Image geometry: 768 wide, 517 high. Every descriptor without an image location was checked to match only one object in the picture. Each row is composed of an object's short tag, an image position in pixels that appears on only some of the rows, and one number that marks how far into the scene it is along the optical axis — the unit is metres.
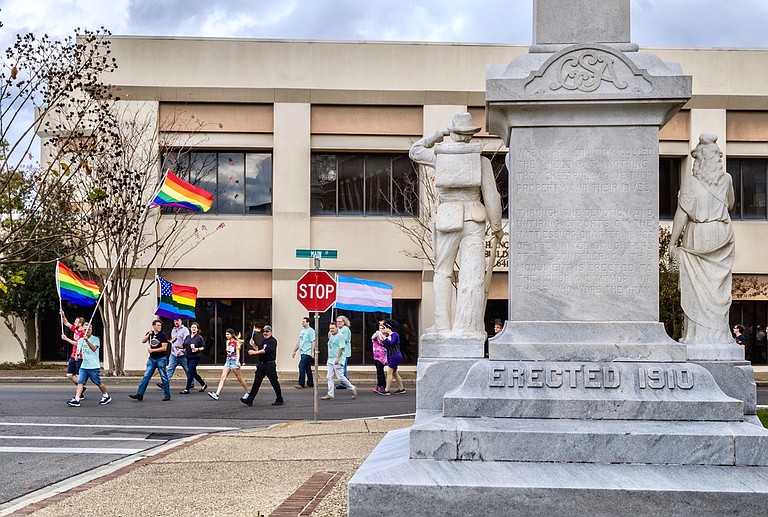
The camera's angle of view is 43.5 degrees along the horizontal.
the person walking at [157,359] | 21.54
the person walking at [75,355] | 21.38
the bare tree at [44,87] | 15.74
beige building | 33.00
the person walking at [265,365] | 19.91
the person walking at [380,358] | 23.27
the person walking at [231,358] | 21.36
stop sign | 18.00
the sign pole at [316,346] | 16.76
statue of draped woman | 9.33
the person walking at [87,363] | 19.92
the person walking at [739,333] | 28.97
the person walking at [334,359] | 22.16
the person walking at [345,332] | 22.56
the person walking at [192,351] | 22.39
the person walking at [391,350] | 22.98
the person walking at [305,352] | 24.16
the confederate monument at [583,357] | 6.58
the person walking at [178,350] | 22.95
